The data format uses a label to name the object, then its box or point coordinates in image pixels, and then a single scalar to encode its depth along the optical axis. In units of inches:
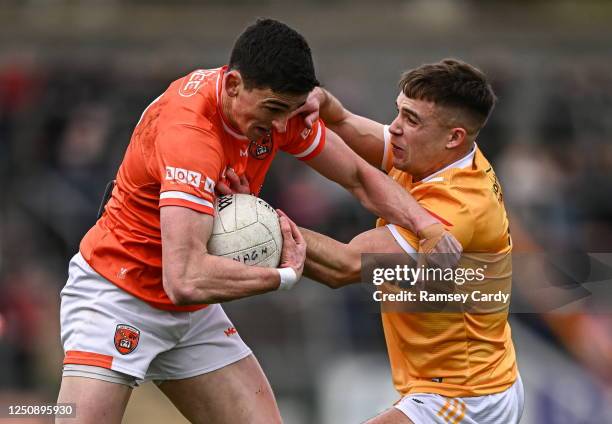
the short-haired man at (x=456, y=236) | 516.1
